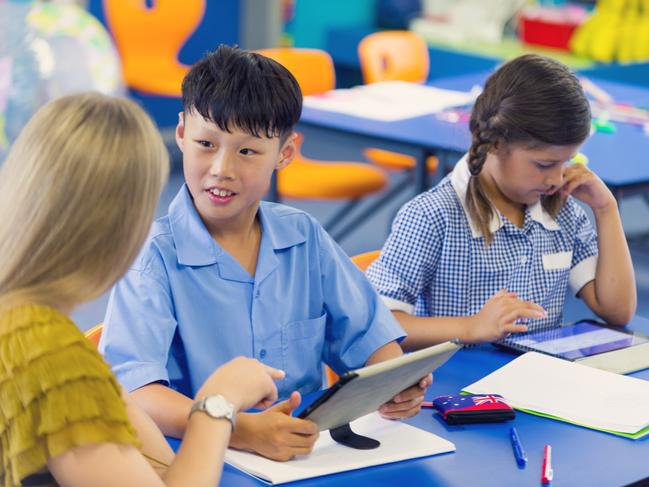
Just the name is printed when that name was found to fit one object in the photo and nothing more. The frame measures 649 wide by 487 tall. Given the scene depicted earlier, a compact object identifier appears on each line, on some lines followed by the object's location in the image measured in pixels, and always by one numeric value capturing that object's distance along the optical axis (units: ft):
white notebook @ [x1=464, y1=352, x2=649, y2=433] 9.37
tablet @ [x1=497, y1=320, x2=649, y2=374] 10.31
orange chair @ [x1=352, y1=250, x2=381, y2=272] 11.30
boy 9.20
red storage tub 28.16
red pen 8.58
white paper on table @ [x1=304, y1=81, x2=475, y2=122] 17.73
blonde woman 7.57
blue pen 8.78
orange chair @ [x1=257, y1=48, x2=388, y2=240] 18.61
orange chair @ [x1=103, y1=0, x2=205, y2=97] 24.04
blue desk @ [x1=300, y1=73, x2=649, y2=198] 14.93
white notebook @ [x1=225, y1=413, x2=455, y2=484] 8.53
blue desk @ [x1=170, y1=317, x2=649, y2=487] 8.56
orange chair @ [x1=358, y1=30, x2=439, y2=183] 20.93
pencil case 9.22
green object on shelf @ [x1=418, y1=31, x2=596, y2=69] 27.05
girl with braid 10.88
